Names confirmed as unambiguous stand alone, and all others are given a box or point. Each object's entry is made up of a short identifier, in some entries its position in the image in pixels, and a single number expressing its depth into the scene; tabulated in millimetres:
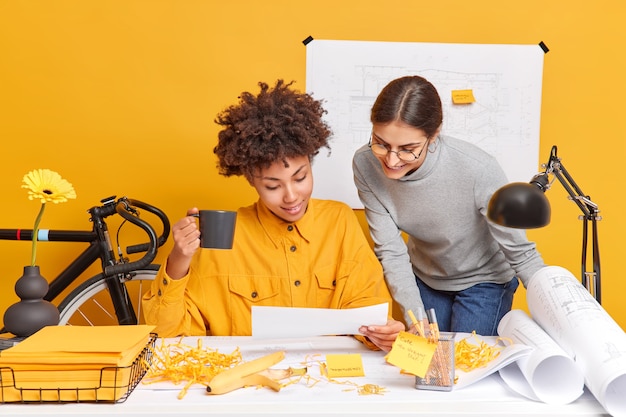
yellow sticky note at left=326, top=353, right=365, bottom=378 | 1312
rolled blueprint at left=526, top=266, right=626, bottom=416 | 1130
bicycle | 2316
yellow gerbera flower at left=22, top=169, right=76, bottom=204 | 1549
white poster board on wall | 2604
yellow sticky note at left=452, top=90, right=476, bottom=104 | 2629
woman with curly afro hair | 1755
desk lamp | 1251
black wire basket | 1137
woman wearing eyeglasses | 1829
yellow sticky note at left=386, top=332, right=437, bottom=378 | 1203
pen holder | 1215
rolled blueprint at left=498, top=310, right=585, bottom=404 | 1175
